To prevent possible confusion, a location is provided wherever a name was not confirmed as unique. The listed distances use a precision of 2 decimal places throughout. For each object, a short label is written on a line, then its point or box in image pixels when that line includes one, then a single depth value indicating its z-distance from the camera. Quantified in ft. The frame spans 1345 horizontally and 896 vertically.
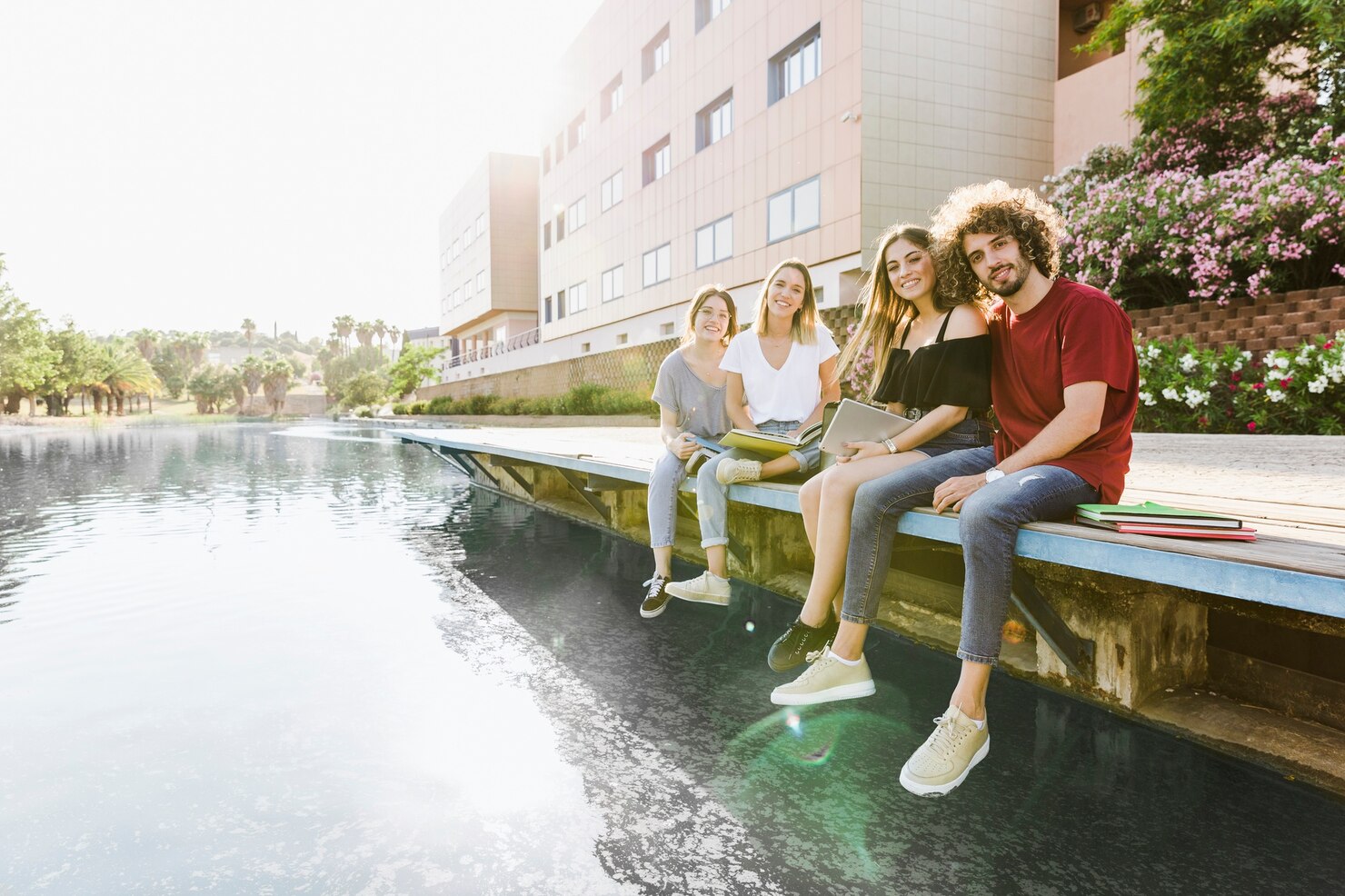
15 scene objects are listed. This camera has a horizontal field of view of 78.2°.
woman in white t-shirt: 14.37
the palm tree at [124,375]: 270.26
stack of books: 7.55
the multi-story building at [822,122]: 55.62
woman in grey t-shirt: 16.31
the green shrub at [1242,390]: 25.16
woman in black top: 10.48
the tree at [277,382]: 361.10
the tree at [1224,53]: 35.65
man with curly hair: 8.58
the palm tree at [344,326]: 426.51
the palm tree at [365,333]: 436.60
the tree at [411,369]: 172.54
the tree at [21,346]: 158.51
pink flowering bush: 29.27
